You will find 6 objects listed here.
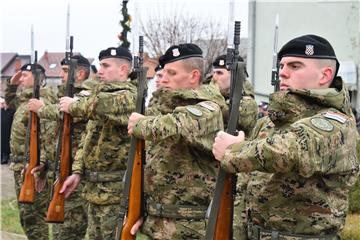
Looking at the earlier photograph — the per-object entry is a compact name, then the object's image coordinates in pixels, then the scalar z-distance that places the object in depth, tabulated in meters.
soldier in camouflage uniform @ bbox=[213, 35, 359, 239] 2.80
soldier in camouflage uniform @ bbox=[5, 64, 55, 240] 7.67
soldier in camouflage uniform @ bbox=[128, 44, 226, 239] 3.89
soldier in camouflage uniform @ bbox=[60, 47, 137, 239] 5.38
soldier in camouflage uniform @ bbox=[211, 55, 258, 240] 3.39
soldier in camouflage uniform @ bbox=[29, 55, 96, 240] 6.75
